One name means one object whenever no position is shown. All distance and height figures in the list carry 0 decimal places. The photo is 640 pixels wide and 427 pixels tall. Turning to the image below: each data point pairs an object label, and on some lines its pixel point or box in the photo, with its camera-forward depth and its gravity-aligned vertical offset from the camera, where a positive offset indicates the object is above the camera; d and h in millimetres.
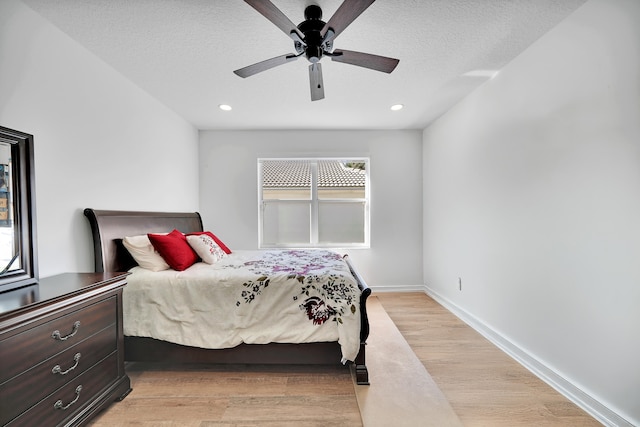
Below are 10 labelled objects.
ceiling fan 1446 +989
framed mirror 1523 -10
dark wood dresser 1203 -697
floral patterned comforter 2068 -738
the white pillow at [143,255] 2326 -383
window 4430 +51
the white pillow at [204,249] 2678 -393
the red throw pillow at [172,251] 2387 -366
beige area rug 1689 -1254
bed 2049 -980
